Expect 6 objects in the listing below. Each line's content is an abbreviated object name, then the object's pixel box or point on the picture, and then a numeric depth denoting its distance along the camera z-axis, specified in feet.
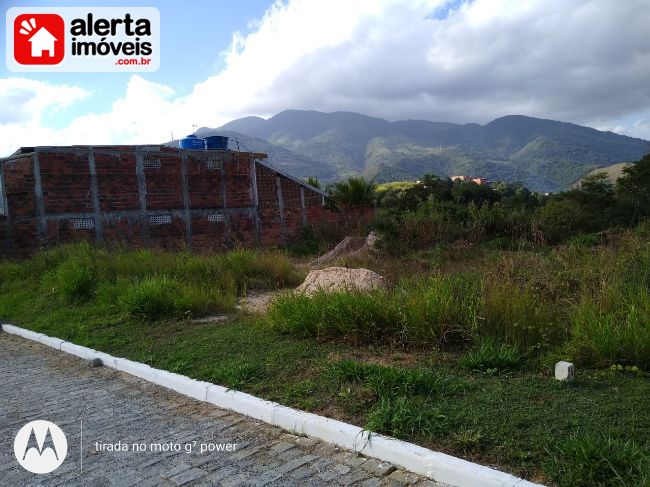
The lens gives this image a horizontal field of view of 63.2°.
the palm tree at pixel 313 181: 85.95
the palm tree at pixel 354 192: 82.53
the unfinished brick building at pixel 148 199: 56.13
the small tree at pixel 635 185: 67.62
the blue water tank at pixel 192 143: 72.38
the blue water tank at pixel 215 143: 72.84
